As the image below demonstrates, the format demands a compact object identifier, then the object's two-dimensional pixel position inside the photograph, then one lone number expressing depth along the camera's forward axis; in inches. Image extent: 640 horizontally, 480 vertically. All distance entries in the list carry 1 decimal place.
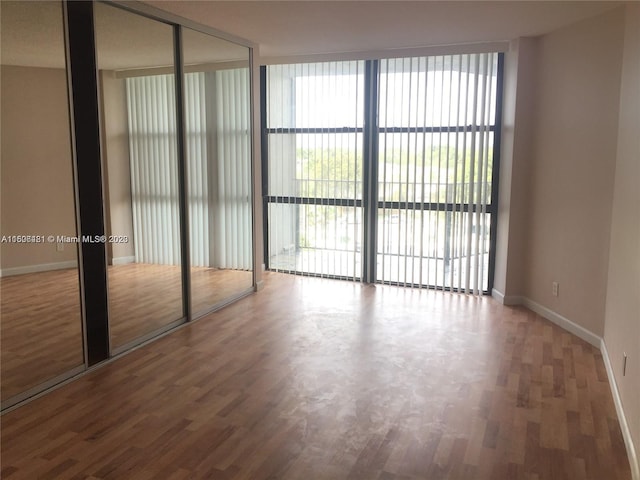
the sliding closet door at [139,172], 150.6
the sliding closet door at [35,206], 121.3
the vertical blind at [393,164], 220.8
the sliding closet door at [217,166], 186.1
